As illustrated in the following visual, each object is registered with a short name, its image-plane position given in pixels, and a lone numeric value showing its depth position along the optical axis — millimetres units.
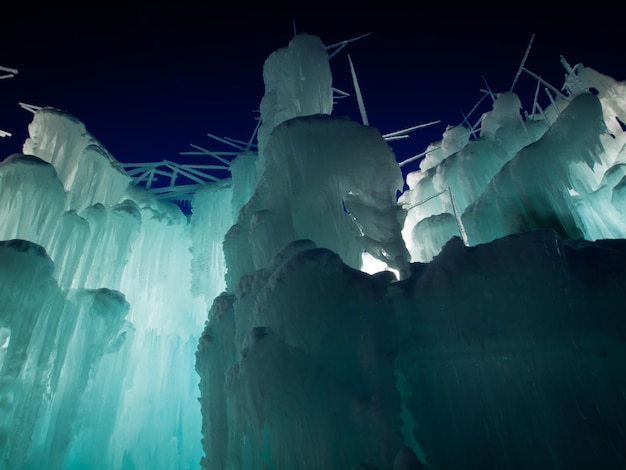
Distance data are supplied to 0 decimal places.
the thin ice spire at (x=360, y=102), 9250
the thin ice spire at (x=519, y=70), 12231
